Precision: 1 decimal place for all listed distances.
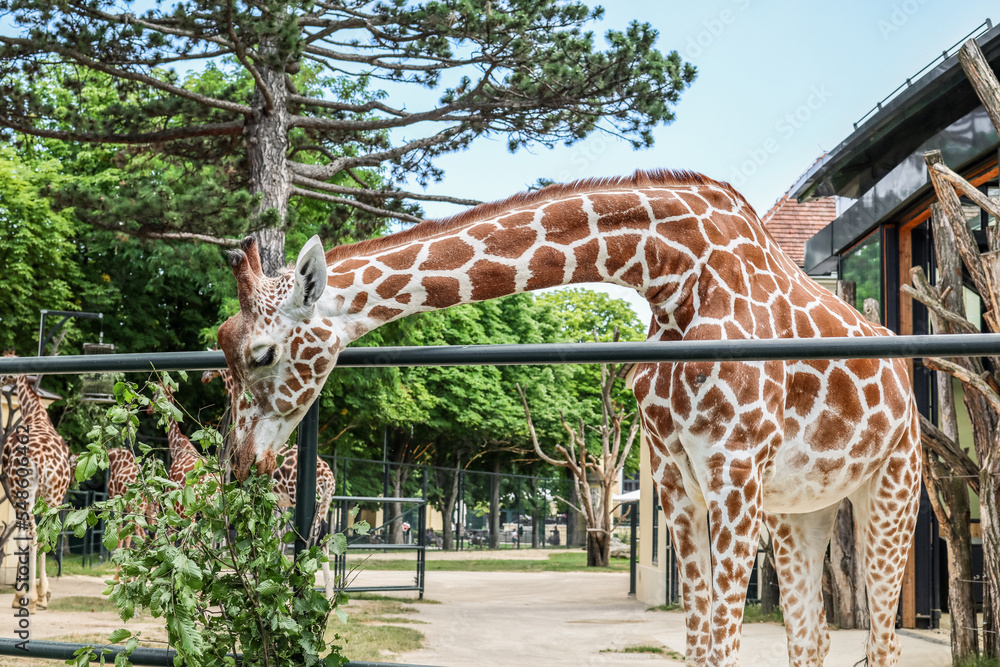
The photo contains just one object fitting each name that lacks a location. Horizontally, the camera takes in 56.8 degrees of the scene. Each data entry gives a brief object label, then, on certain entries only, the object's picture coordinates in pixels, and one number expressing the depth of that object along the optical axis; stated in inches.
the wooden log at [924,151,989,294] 260.2
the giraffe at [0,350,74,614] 396.2
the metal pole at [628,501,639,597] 619.4
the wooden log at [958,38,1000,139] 259.9
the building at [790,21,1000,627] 343.9
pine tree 430.9
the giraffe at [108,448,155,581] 418.3
